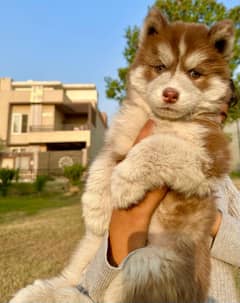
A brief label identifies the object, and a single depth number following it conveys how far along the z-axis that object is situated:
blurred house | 25.17
